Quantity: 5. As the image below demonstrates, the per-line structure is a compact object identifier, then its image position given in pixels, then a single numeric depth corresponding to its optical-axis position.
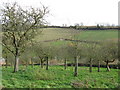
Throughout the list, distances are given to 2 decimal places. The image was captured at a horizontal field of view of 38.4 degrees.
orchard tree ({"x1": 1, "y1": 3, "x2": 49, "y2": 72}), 21.47
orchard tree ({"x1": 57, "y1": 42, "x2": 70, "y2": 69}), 33.74
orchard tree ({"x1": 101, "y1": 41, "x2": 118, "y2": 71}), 27.91
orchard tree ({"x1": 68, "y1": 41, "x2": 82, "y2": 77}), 22.90
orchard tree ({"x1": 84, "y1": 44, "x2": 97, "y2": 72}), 28.05
